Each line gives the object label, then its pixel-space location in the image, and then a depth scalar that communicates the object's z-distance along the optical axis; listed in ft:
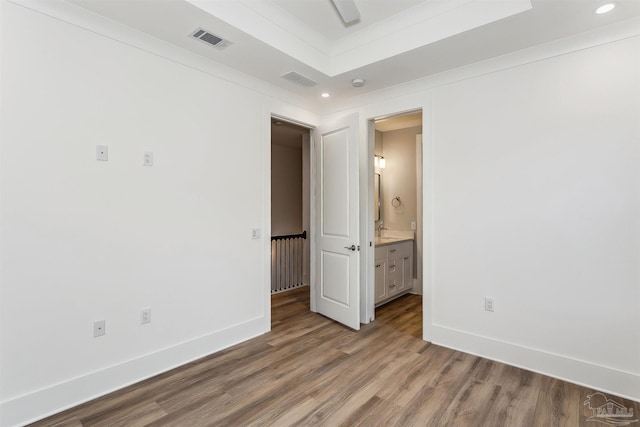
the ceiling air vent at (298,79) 9.96
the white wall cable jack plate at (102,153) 7.17
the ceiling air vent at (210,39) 7.68
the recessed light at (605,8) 6.57
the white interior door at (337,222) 11.14
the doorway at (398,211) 14.16
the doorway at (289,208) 17.48
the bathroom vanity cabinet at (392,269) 13.53
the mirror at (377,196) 16.89
